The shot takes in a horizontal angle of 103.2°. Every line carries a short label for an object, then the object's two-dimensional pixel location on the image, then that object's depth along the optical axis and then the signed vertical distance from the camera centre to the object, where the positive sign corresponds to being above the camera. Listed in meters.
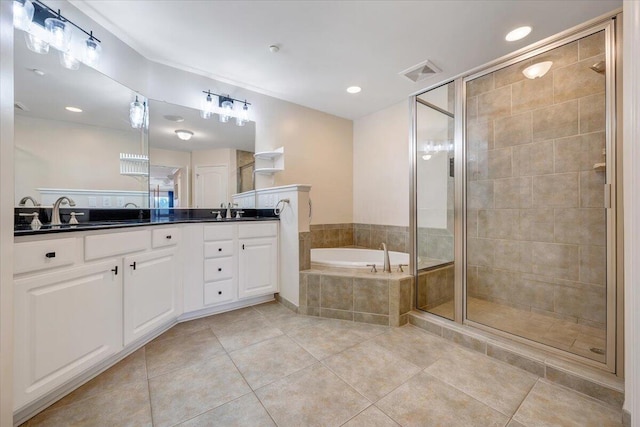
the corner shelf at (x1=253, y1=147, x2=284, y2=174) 3.20 +0.69
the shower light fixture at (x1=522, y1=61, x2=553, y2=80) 2.13 +1.24
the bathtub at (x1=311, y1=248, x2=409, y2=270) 3.02 -0.54
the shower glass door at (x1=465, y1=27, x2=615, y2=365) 1.99 +0.13
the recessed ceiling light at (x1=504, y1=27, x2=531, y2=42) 1.98 +1.44
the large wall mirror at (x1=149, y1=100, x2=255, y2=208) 2.52 +0.61
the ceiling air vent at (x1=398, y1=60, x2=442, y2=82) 2.47 +1.45
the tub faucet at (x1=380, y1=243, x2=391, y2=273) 2.43 -0.49
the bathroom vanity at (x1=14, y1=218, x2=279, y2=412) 1.19 -0.49
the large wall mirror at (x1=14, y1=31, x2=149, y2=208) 1.68 +0.59
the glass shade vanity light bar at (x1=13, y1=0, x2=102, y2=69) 1.60 +1.25
